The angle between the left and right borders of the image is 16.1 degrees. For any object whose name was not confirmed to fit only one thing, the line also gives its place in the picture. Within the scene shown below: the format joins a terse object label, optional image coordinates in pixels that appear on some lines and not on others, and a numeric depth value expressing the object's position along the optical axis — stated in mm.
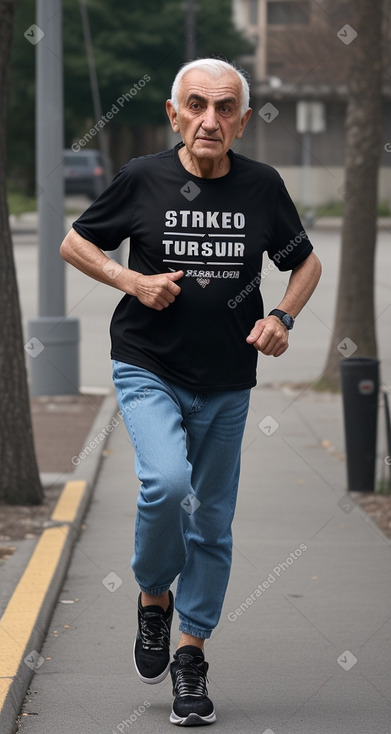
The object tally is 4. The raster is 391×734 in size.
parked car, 46219
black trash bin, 7887
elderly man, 4047
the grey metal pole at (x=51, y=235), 10898
